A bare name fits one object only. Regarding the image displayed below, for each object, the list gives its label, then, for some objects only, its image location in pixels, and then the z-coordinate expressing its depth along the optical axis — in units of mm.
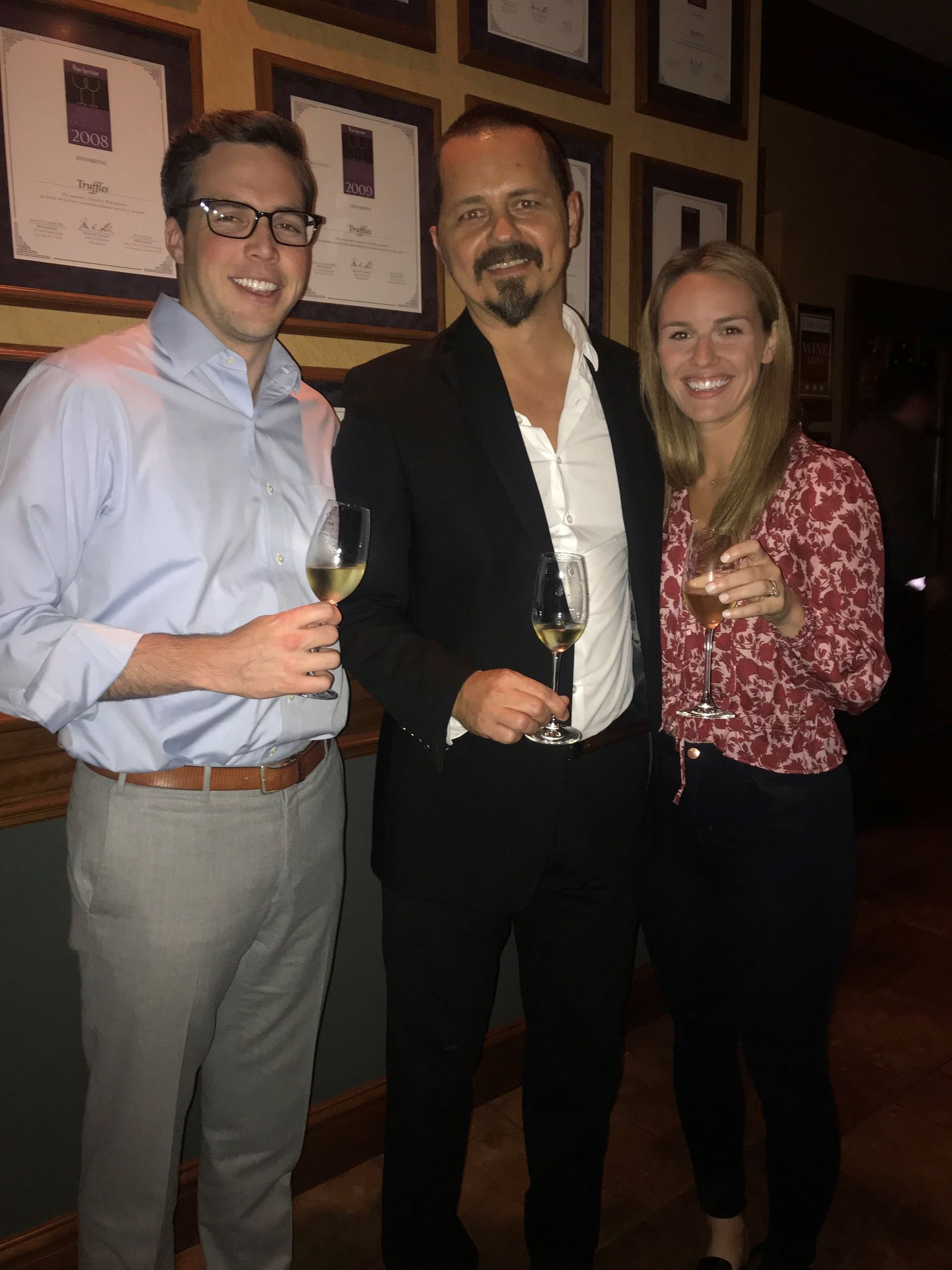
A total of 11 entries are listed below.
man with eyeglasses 1386
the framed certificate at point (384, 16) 1956
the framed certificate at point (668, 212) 2637
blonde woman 1673
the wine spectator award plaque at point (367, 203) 2020
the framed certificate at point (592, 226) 2479
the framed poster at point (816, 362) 4703
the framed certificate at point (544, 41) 2227
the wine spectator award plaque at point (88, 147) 1644
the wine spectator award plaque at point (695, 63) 2580
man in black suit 1652
